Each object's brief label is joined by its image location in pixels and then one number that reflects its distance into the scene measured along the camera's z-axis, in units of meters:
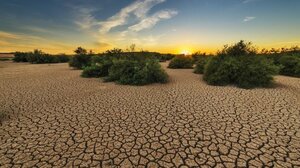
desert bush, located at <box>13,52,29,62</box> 32.06
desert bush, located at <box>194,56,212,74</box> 13.61
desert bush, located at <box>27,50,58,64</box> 28.43
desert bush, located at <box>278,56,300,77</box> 11.96
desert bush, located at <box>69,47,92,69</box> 17.64
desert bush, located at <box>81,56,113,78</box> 12.23
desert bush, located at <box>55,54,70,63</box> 30.78
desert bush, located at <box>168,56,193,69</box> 18.55
